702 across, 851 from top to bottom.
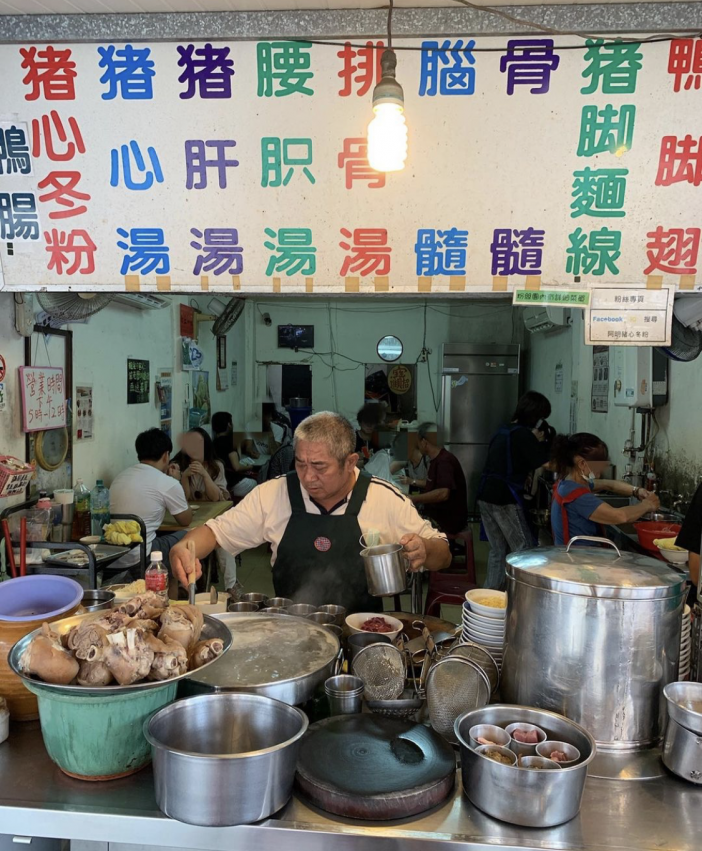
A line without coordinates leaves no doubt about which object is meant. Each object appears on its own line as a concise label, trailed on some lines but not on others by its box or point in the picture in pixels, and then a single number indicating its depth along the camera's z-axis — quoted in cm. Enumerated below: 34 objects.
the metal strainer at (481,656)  181
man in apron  277
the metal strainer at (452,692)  168
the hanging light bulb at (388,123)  190
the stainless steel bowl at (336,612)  221
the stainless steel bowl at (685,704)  148
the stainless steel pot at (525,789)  132
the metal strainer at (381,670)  179
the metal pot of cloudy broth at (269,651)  167
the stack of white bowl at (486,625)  196
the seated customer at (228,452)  795
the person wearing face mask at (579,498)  407
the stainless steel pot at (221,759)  128
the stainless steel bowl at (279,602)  236
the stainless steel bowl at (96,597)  236
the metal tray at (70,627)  138
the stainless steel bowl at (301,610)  225
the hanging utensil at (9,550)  328
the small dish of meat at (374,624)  210
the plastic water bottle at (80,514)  438
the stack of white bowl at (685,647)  189
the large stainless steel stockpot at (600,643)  156
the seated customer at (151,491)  499
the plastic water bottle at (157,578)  212
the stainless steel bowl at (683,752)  150
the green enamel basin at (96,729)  144
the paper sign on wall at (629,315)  232
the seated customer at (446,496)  576
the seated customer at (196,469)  652
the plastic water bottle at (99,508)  454
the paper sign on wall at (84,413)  488
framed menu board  602
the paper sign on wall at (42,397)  389
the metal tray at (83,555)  363
